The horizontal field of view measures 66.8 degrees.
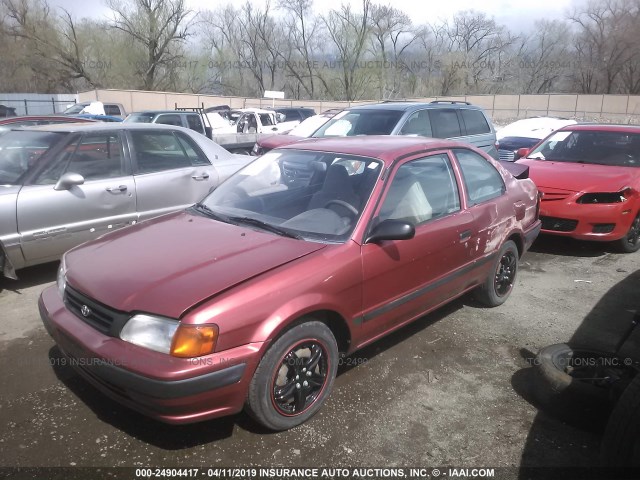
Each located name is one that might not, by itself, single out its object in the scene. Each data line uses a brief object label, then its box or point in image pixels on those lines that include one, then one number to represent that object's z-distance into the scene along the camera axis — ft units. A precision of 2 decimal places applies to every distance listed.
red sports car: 19.42
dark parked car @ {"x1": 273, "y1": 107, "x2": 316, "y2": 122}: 62.74
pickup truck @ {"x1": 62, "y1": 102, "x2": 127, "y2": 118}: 64.70
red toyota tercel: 7.79
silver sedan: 14.79
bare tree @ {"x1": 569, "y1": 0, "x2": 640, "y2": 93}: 144.66
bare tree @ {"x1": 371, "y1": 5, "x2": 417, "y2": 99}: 164.76
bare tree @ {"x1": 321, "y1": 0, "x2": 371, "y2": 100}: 163.43
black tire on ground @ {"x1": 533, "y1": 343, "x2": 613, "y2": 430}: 8.98
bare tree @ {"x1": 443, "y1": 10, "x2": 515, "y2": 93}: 166.30
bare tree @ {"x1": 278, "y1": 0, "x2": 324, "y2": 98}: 167.02
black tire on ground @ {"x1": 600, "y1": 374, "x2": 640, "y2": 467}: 6.84
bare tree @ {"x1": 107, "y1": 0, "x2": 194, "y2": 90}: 134.31
